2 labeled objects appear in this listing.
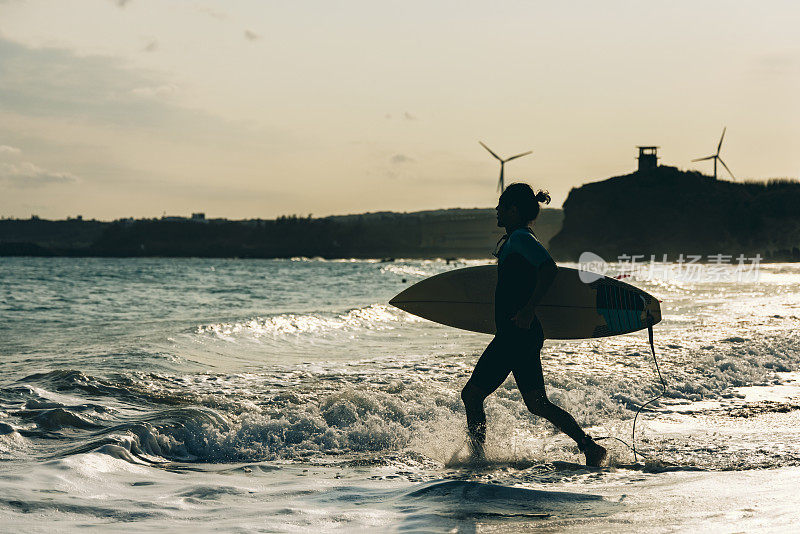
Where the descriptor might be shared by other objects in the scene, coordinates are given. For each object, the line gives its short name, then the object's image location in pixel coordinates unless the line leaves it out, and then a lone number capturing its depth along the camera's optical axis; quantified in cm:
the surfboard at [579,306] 1376
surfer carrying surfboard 1086
